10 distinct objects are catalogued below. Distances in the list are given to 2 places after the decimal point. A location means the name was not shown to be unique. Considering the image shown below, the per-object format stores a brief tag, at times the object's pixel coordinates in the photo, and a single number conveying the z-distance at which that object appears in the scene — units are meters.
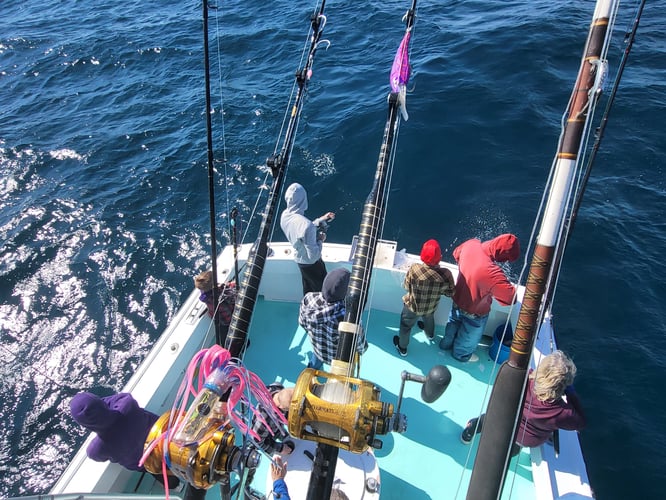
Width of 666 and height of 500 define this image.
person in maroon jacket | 2.45
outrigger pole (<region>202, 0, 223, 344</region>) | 2.83
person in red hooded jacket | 3.16
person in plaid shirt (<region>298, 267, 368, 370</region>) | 2.85
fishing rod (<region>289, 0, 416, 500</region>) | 1.66
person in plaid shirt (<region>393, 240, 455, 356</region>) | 3.38
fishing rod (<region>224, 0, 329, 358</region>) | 2.71
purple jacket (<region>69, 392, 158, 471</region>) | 2.38
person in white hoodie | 3.87
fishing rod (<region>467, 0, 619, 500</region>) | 1.50
